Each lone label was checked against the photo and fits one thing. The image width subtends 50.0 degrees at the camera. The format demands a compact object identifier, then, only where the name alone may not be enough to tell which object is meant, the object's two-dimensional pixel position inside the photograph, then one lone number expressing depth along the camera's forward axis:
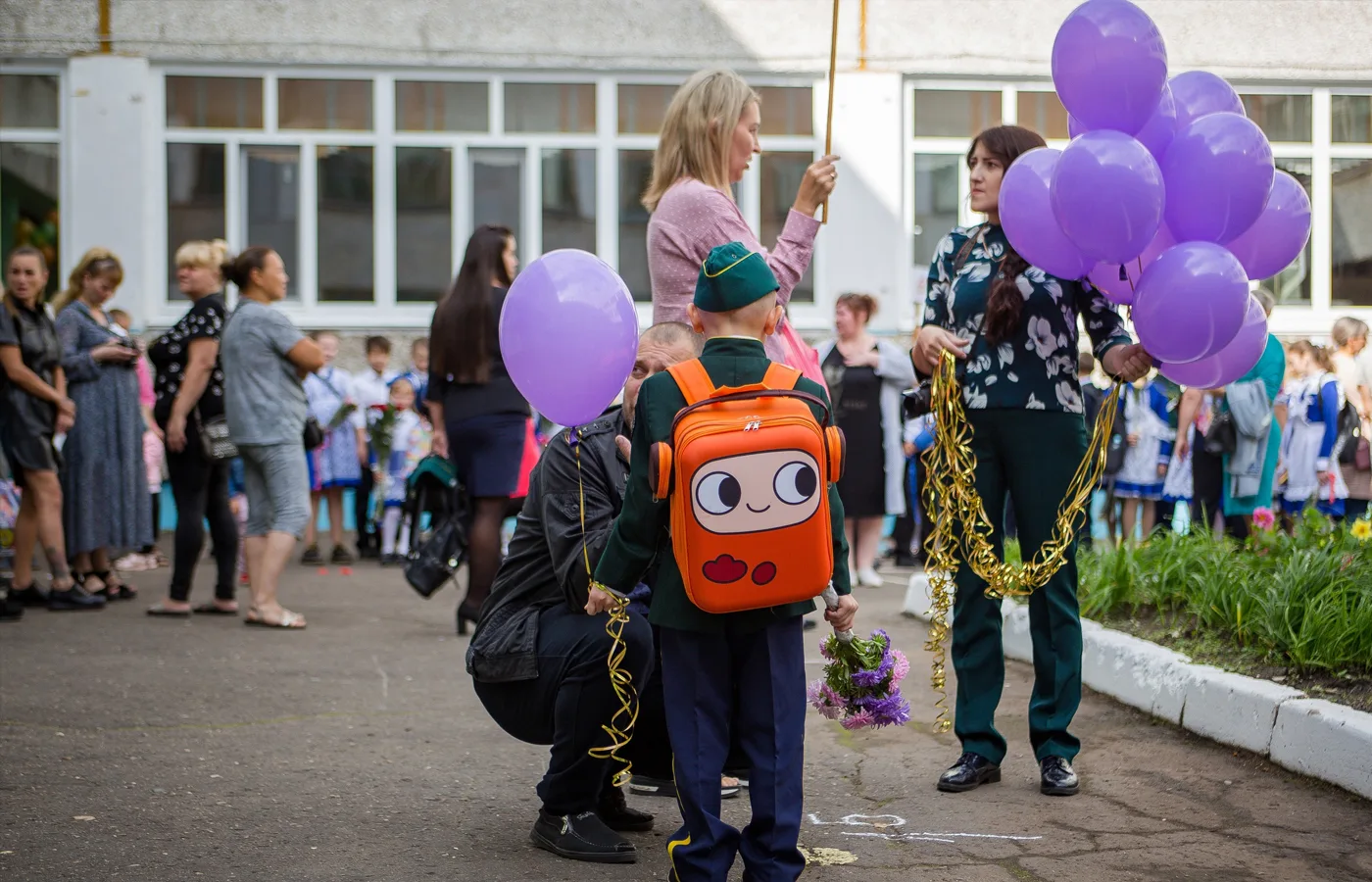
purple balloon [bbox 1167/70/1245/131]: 4.22
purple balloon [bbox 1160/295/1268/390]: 4.20
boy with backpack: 3.17
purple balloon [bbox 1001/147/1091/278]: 4.14
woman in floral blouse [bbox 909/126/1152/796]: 4.50
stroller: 7.45
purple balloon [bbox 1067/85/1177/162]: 4.09
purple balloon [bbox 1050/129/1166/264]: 3.81
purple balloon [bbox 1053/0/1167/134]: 3.90
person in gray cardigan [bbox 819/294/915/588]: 10.25
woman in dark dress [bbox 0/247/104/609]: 8.06
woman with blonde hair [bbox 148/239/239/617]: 8.16
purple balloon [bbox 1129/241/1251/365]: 3.82
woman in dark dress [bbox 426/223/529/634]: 7.29
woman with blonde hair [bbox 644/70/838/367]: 4.36
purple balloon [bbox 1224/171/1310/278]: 4.15
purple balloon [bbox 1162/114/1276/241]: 3.87
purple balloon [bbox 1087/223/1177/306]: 4.11
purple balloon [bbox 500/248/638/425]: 3.54
